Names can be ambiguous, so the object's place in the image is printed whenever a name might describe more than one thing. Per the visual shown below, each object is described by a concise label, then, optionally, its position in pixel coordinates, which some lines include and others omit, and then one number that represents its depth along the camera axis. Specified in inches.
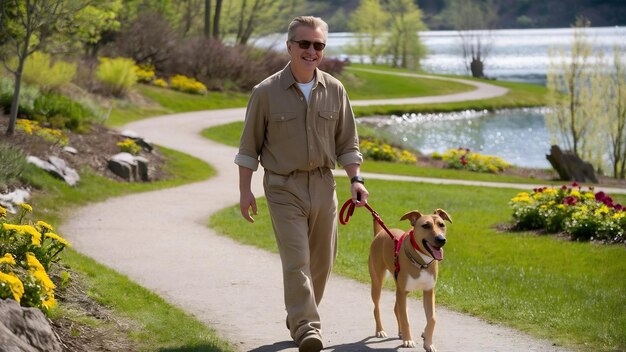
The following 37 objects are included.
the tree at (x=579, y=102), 1378.0
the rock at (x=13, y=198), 522.6
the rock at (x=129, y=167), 785.6
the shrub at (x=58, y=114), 848.3
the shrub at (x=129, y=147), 848.9
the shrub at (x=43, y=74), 988.6
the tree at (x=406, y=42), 3385.8
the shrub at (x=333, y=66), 2126.1
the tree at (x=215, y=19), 1937.7
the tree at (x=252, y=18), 2263.8
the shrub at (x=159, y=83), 1573.6
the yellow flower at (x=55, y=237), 321.7
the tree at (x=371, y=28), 3486.7
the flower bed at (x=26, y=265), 263.3
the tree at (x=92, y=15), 923.4
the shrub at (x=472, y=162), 1141.1
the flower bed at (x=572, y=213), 552.7
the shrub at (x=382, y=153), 1158.3
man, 273.3
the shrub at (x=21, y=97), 844.6
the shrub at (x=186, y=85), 1603.1
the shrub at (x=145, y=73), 1547.7
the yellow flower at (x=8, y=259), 271.4
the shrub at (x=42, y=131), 763.4
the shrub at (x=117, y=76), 1315.2
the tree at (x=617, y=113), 1338.6
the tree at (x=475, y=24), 3092.8
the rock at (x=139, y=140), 896.3
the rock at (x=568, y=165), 1088.8
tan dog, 274.4
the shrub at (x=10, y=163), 576.7
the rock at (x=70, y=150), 773.9
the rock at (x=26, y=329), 237.9
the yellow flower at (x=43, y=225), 321.7
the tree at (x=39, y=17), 734.5
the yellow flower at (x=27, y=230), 296.2
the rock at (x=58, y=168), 681.6
